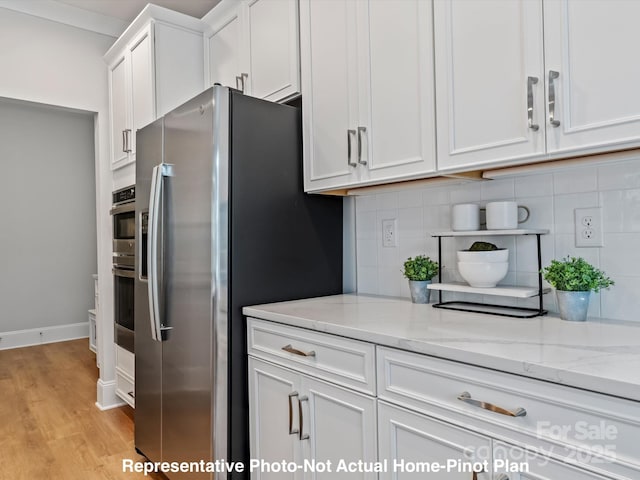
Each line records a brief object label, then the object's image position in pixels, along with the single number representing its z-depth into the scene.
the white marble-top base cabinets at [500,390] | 0.84
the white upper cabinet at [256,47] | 2.04
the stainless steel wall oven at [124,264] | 2.90
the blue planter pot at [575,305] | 1.33
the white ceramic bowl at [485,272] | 1.54
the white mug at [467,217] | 1.65
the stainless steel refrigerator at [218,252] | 1.74
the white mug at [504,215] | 1.53
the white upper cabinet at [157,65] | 2.69
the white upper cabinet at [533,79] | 1.10
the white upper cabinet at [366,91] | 1.53
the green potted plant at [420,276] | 1.79
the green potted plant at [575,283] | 1.31
